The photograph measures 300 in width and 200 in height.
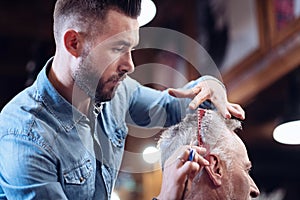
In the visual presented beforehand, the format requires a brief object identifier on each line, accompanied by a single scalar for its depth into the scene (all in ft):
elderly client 4.66
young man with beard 4.02
